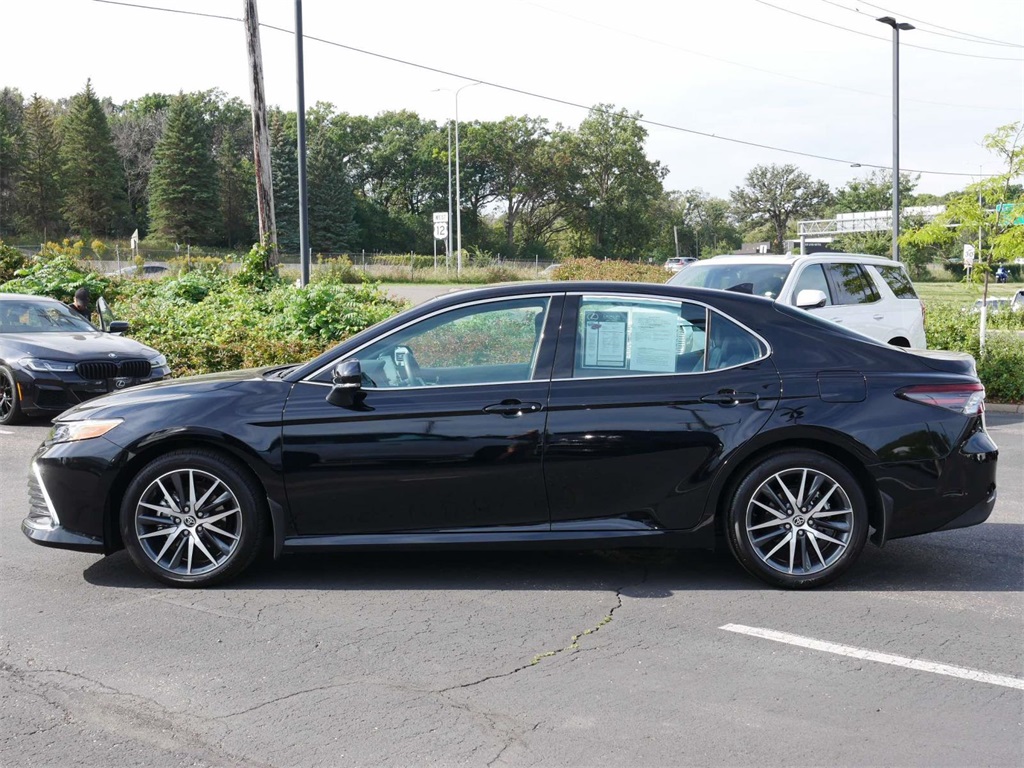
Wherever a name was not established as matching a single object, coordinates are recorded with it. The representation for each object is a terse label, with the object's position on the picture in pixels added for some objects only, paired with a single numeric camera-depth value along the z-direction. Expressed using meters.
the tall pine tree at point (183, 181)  78.75
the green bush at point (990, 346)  14.01
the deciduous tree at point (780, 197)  112.88
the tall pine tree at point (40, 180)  78.75
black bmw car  11.20
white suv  11.62
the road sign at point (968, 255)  19.88
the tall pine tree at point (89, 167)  78.62
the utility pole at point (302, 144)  18.91
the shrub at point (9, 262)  21.80
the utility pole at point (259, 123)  20.55
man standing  14.46
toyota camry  5.14
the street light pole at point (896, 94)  23.42
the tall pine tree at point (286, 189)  81.69
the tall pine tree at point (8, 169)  77.06
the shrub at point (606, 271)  29.34
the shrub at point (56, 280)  18.80
